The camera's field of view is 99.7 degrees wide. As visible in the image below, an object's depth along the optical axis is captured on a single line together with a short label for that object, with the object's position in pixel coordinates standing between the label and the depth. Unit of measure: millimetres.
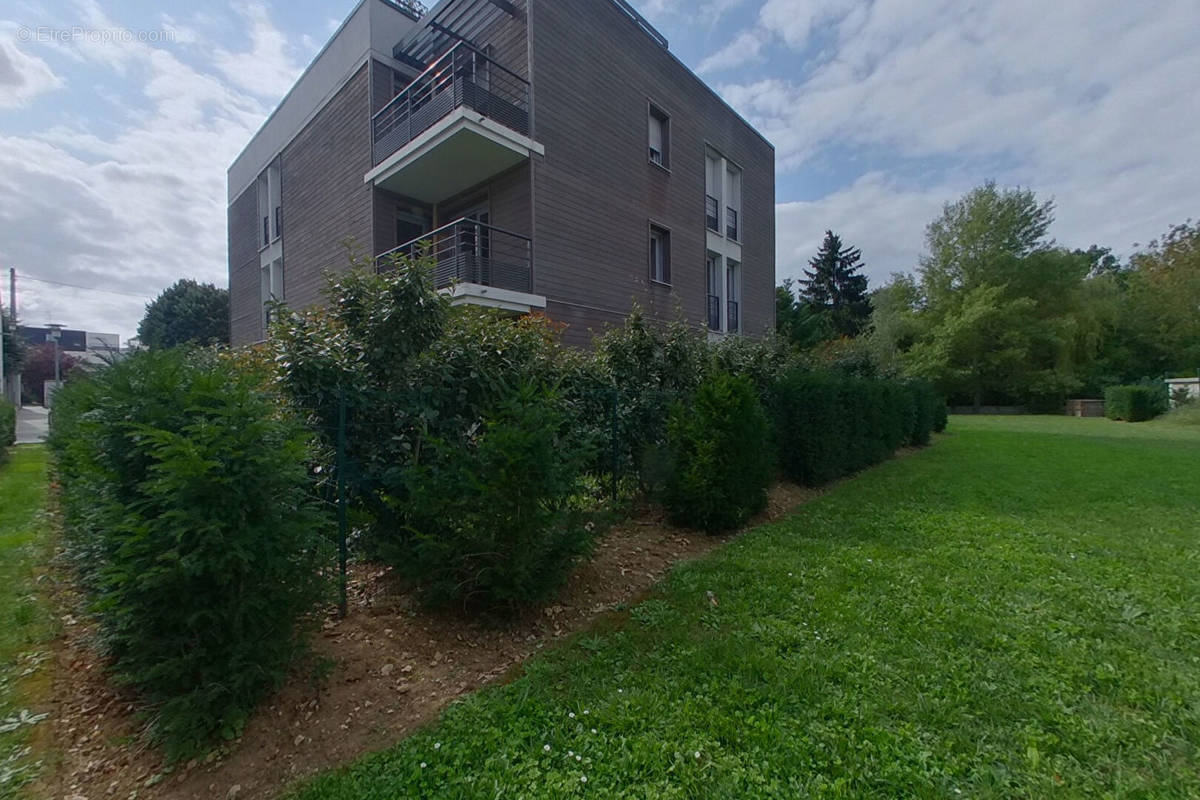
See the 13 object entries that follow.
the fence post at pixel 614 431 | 5910
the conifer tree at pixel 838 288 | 38062
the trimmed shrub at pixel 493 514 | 3049
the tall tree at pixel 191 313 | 24281
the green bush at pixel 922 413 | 12595
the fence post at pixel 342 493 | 3252
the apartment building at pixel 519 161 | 9453
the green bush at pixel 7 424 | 10797
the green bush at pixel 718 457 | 5285
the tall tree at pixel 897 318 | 30906
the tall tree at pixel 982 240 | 29109
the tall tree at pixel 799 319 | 32094
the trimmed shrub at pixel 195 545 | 2059
